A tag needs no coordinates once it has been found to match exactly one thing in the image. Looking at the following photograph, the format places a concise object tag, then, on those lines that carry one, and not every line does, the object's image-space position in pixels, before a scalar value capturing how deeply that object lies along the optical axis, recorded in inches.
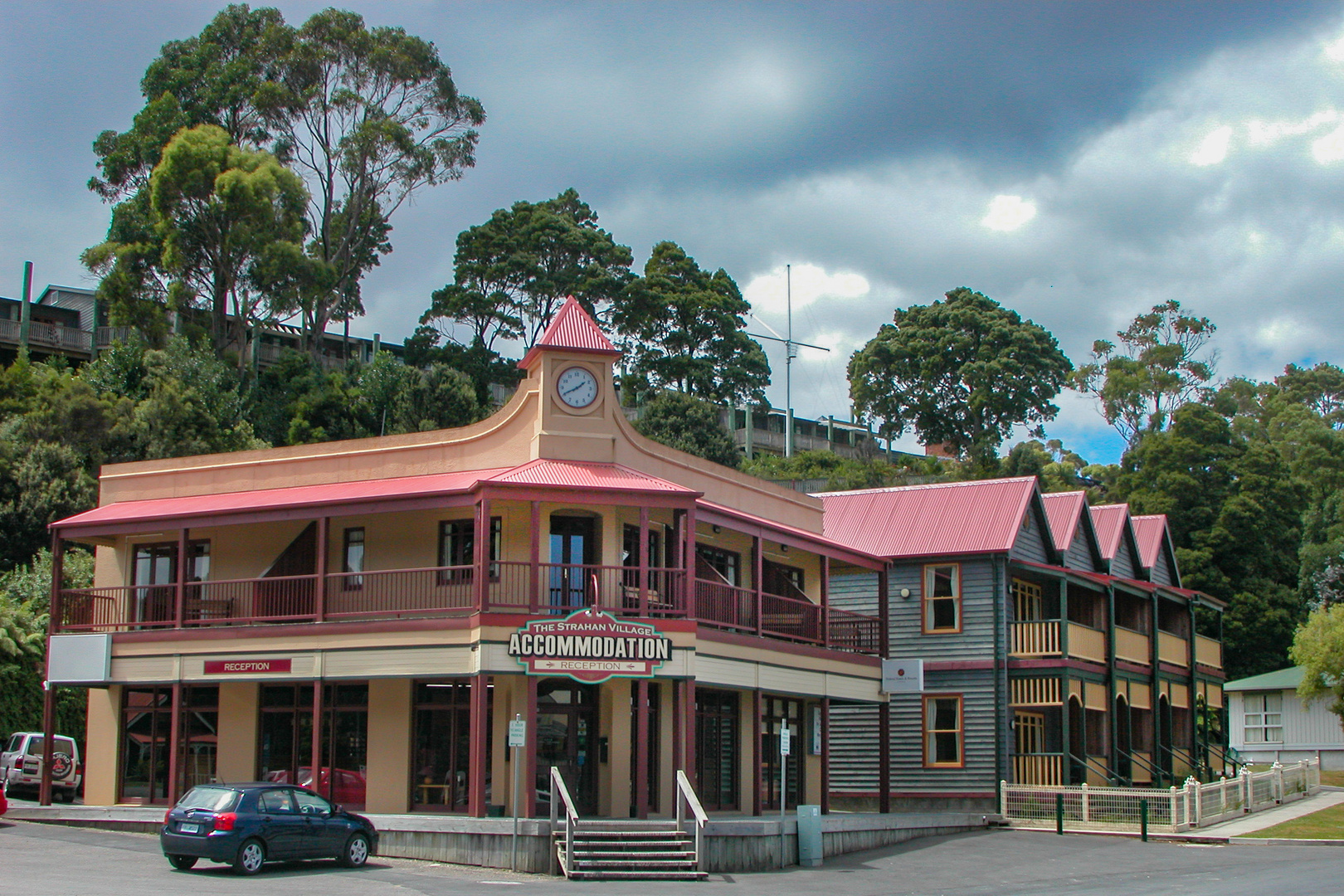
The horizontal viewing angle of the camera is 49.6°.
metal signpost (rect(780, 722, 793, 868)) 902.3
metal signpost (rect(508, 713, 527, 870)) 844.6
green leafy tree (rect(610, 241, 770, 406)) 2800.2
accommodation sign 932.0
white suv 1253.7
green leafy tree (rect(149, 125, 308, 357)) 2151.8
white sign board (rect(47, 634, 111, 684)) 1101.7
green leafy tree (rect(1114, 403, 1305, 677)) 2271.2
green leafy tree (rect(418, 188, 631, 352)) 2738.7
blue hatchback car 793.6
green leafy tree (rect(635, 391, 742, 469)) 2402.8
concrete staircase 858.1
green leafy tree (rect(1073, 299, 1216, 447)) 3134.8
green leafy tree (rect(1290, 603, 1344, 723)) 1676.9
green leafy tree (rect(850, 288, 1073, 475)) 2844.5
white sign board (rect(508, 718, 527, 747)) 845.8
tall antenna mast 2982.3
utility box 986.1
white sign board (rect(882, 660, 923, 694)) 1233.4
